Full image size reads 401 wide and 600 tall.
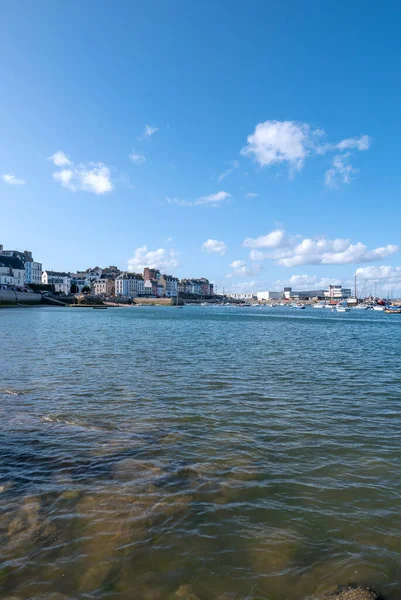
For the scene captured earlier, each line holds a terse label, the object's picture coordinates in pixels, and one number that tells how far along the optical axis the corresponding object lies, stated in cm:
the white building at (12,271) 14104
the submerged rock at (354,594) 523
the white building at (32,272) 17450
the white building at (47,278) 19700
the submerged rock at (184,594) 522
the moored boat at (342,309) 16900
